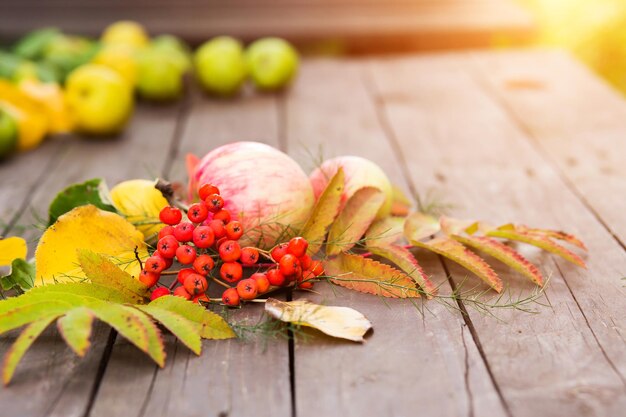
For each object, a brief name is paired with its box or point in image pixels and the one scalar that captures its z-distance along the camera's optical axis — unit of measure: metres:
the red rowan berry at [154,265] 0.60
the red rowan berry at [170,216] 0.61
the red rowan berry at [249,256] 0.61
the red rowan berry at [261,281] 0.61
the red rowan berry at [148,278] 0.60
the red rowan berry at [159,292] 0.60
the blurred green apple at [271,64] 1.07
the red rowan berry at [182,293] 0.60
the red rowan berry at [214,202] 0.61
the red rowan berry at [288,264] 0.60
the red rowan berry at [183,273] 0.60
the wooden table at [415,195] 0.55
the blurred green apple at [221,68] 1.05
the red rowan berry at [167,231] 0.61
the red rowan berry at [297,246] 0.61
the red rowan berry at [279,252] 0.61
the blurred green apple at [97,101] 0.94
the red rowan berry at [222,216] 0.61
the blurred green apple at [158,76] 1.03
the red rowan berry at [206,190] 0.62
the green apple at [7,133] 0.88
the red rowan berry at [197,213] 0.60
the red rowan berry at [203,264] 0.60
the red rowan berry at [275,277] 0.61
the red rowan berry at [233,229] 0.61
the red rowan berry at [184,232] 0.60
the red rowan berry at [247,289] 0.60
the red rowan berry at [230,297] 0.60
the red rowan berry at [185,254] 0.60
